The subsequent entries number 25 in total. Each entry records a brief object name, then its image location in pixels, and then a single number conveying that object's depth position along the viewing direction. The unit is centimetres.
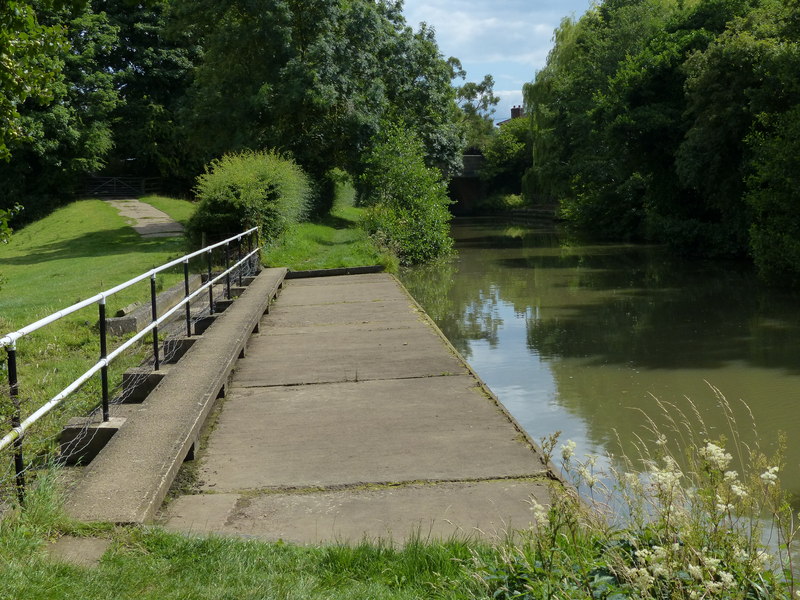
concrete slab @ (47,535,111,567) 392
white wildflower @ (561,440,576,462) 353
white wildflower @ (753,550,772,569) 316
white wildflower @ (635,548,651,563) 311
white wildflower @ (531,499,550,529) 343
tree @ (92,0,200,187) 4381
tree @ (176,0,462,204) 2981
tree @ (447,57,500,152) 8711
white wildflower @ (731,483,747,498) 300
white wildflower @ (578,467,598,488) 343
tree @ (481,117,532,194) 7088
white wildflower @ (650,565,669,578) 300
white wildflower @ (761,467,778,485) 313
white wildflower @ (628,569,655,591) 294
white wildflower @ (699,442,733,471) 324
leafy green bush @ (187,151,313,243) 2067
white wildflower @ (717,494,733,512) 324
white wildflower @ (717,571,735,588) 287
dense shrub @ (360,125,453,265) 2738
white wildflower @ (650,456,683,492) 332
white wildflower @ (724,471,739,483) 331
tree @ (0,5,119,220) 3866
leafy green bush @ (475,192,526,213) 6629
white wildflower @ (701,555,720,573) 296
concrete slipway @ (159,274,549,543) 512
